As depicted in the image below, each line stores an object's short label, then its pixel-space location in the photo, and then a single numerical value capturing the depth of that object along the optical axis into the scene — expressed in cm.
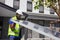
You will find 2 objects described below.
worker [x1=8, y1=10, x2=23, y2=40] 337
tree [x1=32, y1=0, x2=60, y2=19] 428
